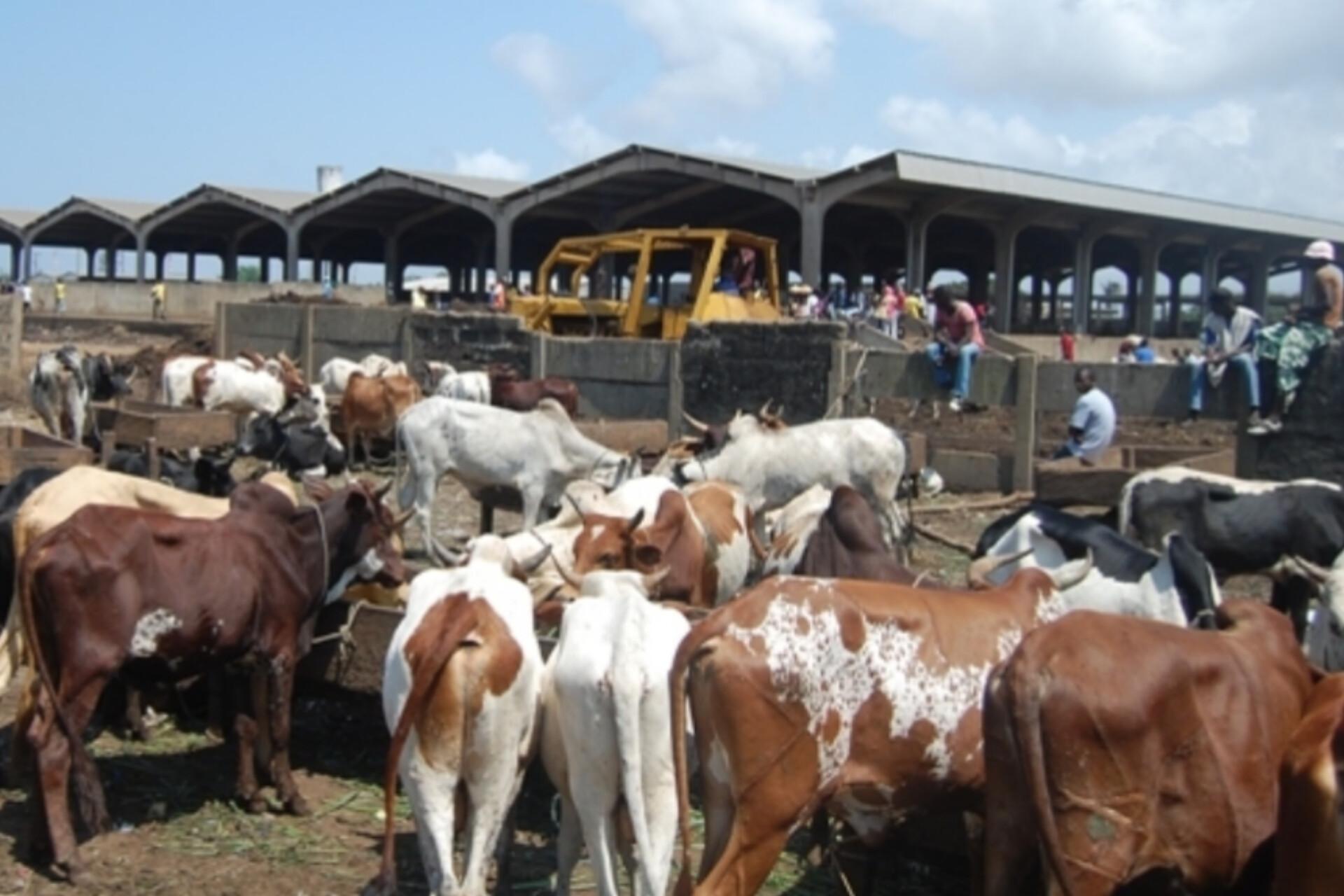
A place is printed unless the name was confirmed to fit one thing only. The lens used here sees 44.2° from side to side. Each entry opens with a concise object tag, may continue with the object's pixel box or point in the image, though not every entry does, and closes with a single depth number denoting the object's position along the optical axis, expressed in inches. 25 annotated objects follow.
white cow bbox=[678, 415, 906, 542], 489.4
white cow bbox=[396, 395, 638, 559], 529.0
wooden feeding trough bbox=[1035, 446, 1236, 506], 430.3
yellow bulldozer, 951.6
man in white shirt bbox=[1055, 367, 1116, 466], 534.6
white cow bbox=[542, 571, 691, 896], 220.2
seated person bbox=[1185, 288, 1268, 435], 472.4
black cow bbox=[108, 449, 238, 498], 445.4
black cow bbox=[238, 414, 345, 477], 698.8
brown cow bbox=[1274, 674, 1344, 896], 159.3
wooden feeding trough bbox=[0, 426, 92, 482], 417.7
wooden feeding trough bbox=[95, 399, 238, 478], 552.7
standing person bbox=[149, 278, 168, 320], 1736.0
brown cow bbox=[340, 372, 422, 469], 758.5
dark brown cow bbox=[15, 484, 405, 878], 256.4
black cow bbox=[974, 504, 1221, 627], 286.5
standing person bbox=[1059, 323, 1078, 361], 1221.5
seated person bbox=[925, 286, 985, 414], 631.2
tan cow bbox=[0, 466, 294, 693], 310.7
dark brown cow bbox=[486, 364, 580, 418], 751.7
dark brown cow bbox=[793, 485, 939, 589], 297.1
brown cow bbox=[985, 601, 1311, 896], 179.3
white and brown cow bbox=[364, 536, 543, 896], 225.6
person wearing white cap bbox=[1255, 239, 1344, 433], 442.9
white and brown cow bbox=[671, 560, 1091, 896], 201.2
